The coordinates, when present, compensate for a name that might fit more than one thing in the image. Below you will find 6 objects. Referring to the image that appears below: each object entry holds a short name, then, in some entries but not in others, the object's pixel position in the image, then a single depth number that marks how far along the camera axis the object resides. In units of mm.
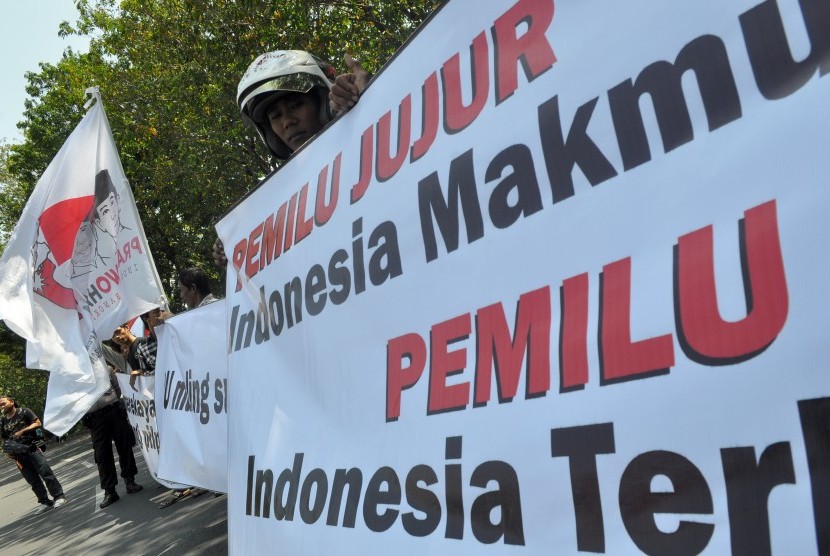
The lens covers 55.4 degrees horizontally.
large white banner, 1030
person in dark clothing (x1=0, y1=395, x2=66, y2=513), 10562
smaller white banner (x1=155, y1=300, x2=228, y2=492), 3543
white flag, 4352
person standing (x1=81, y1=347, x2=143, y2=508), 8680
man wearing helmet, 3018
